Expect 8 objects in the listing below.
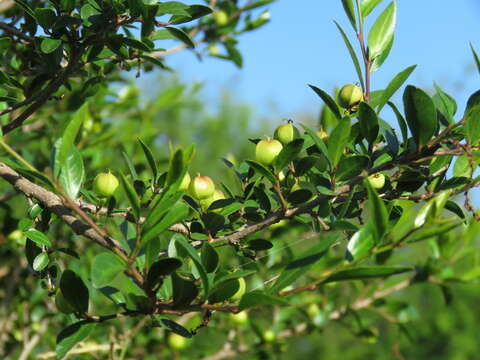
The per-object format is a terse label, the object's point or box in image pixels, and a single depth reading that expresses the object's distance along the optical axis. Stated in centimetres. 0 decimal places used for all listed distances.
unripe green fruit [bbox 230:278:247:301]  57
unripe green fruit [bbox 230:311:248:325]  89
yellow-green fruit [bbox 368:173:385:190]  58
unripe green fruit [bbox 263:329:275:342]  91
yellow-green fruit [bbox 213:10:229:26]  86
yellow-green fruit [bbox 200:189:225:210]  59
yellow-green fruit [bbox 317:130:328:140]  61
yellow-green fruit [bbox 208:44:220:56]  90
